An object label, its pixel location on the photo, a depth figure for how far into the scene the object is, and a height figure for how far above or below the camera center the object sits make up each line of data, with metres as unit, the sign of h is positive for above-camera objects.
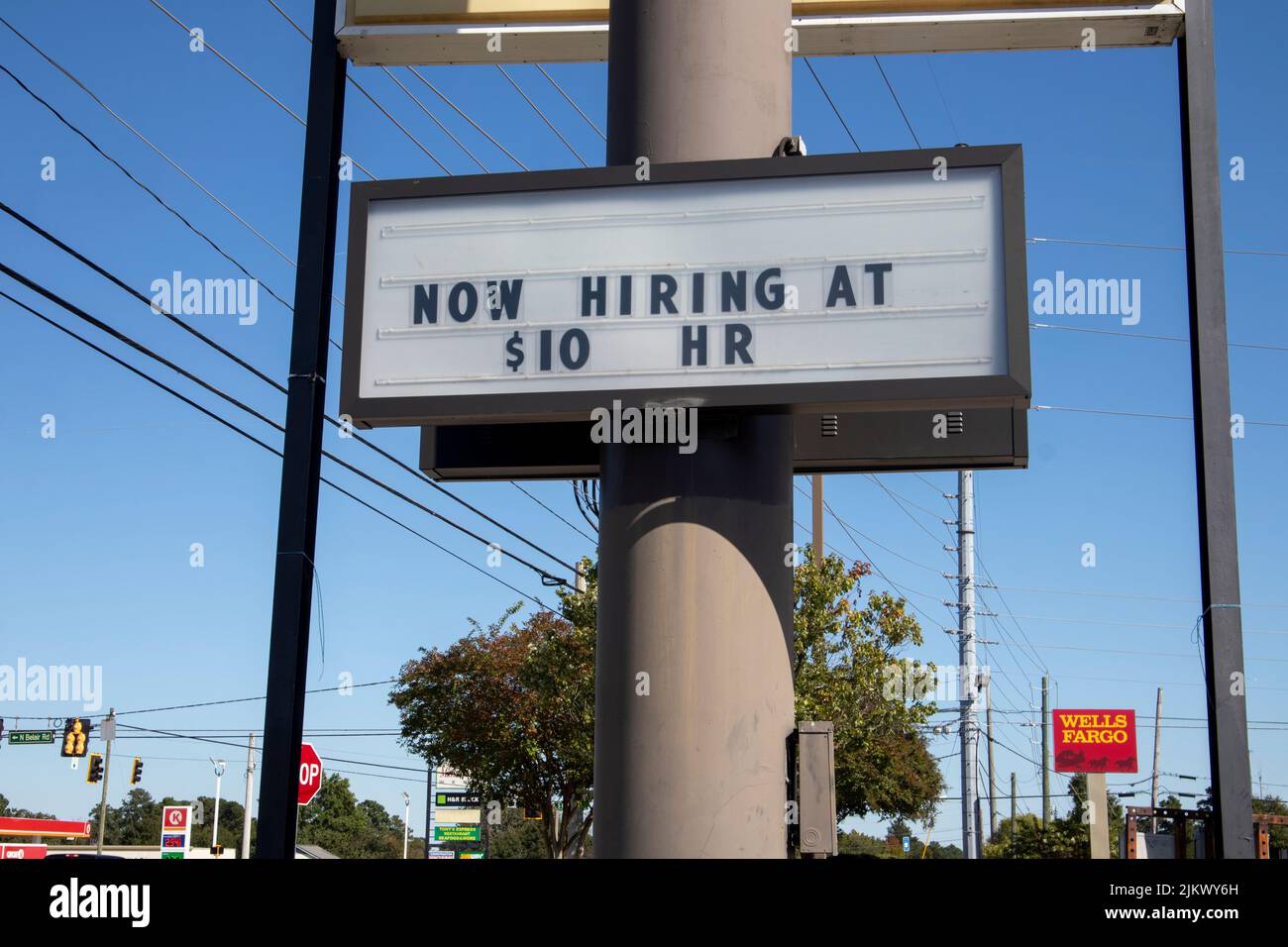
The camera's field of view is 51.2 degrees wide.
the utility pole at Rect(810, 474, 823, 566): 33.98 +6.81
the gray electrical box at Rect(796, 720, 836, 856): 6.41 -0.08
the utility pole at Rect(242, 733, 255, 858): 44.47 -0.88
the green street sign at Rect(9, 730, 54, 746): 56.94 +0.85
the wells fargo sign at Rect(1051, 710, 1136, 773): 42.88 +1.17
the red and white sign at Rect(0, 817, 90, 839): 86.84 -4.58
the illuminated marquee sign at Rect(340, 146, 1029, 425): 6.57 +2.36
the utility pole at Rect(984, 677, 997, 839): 62.89 -1.34
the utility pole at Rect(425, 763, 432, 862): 65.12 -1.66
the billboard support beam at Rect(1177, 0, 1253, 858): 6.60 +1.61
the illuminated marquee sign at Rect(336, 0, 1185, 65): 8.38 +4.66
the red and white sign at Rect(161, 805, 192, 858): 50.44 -2.27
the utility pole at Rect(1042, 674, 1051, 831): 60.16 +0.54
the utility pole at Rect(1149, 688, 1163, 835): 75.06 -0.37
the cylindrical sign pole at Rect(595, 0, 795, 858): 6.35 +0.92
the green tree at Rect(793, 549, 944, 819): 30.92 +2.34
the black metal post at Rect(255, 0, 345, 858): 7.34 +1.62
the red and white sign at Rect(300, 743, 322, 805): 23.83 -0.18
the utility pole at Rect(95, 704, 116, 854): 58.19 +1.14
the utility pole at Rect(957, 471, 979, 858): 43.31 +4.80
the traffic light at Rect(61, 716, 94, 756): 54.42 +0.93
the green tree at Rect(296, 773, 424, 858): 120.56 -6.05
